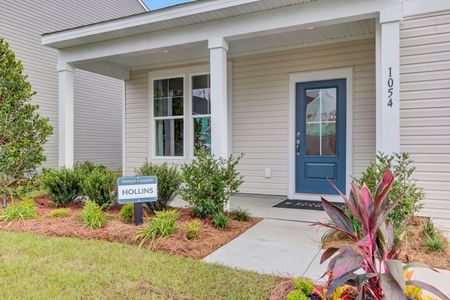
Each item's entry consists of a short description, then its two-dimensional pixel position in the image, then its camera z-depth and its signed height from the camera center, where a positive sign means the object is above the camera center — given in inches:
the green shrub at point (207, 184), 163.3 -20.0
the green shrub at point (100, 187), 186.9 -24.7
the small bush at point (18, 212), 168.7 -36.0
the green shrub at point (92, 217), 152.5 -34.6
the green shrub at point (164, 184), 181.9 -21.7
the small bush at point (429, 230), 131.6 -35.3
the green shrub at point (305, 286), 84.4 -37.3
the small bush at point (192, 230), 138.6 -37.0
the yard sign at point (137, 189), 147.9 -20.5
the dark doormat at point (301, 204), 205.5 -39.0
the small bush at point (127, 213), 165.2 -35.2
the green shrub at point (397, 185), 130.6 -16.7
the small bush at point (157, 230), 135.9 -36.5
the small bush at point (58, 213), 172.8 -37.0
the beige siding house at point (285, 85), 158.4 +41.5
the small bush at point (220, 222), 156.7 -37.4
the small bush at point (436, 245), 122.0 -38.0
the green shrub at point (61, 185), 196.7 -24.6
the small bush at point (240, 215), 174.7 -38.5
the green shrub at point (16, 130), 201.5 +10.3
